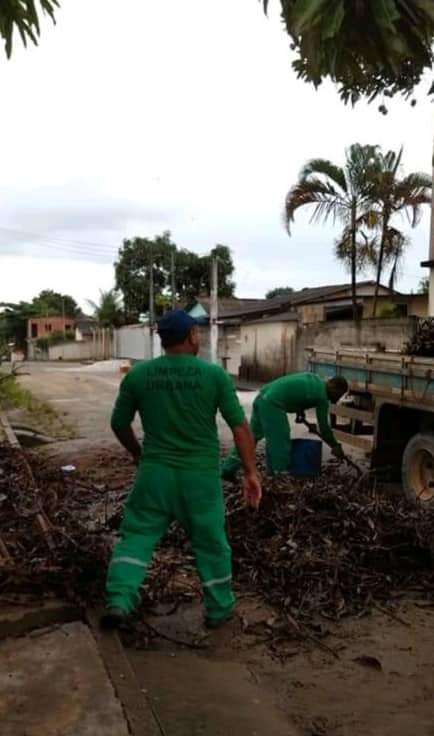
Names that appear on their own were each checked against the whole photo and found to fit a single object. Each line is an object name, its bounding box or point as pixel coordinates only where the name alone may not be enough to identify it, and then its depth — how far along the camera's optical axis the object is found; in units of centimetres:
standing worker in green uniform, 375
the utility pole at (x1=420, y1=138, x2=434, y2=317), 1357
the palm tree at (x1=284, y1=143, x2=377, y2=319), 1698
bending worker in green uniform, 671
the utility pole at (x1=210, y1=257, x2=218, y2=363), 2544
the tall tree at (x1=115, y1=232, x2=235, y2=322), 4641
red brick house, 8014
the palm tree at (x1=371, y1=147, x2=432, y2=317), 1672
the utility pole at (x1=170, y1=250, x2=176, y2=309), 3444
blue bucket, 672
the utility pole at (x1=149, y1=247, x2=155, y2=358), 3701
